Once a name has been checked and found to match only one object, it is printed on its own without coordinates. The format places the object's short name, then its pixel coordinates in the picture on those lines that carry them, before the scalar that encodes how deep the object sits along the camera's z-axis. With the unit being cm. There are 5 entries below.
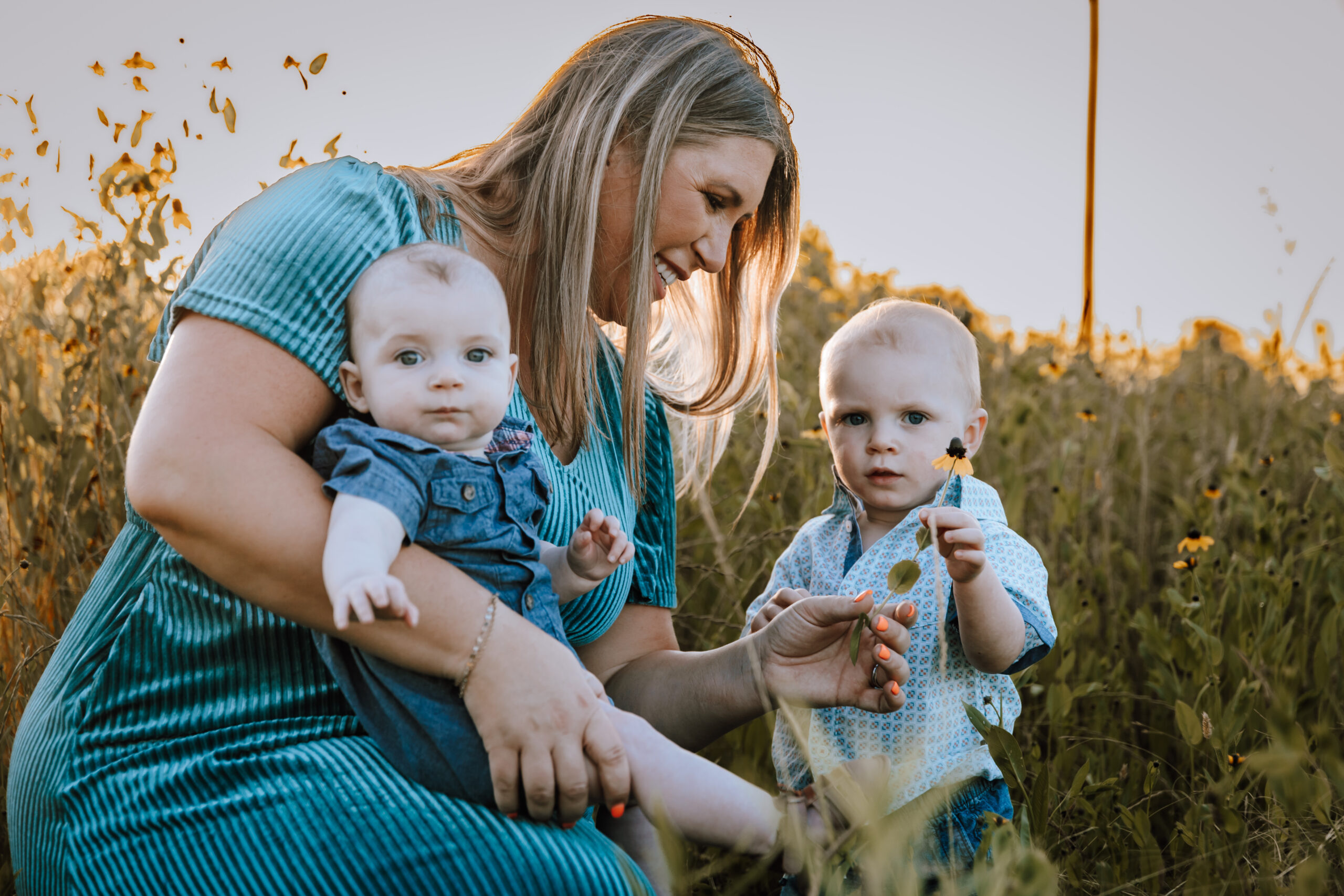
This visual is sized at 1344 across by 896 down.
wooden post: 360
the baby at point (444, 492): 123
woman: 118
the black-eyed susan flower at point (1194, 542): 224
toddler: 161
